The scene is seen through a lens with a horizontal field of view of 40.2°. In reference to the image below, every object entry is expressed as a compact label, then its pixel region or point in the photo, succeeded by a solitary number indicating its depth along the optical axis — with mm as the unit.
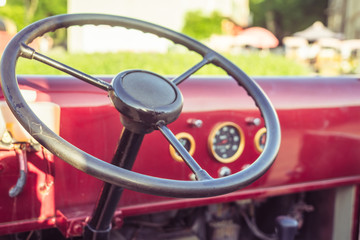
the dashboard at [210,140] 1305
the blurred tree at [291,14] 36812
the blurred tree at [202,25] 22191
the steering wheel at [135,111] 867
